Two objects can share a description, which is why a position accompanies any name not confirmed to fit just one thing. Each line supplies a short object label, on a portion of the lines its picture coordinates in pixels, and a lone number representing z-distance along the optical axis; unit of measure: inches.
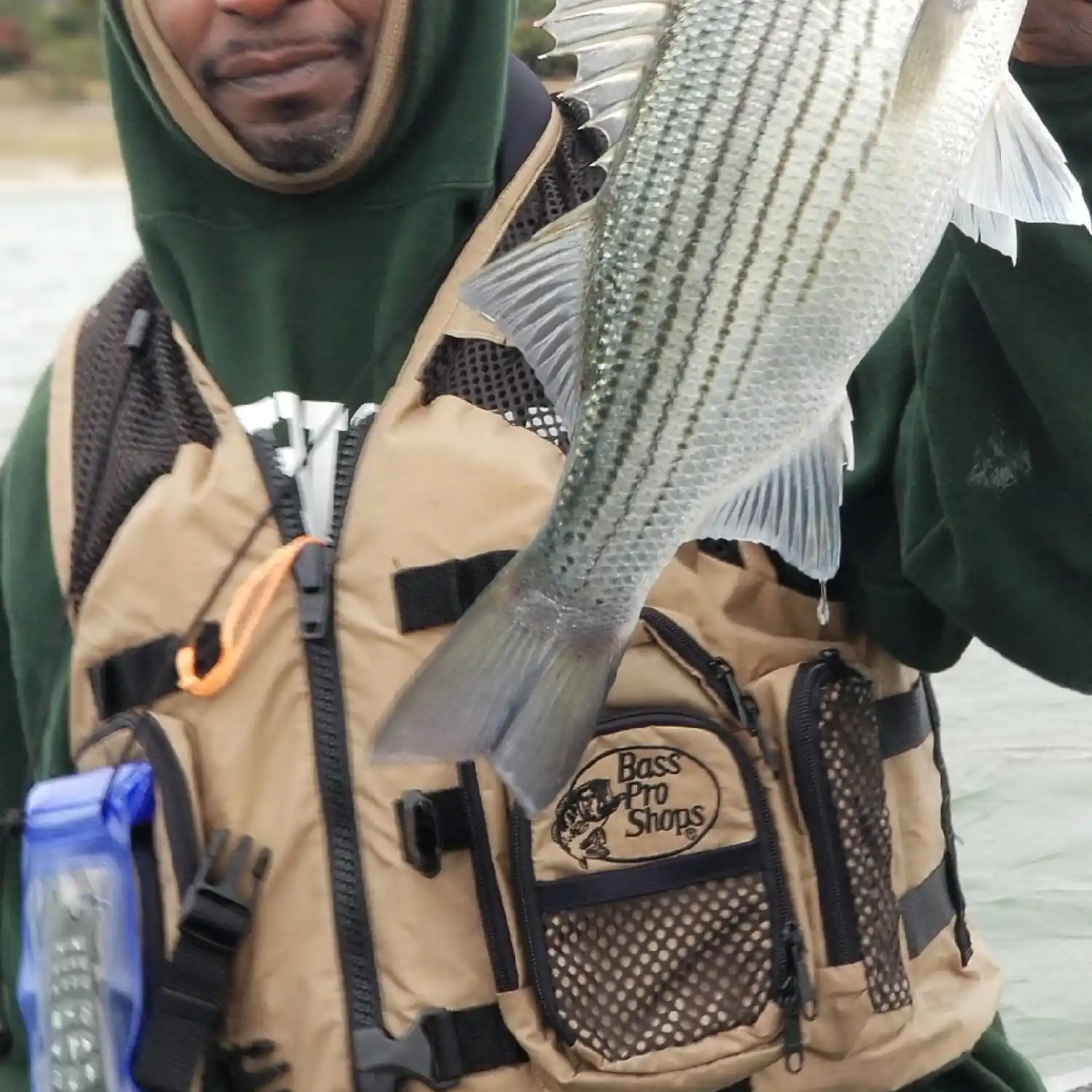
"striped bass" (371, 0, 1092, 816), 54.3
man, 61.6
